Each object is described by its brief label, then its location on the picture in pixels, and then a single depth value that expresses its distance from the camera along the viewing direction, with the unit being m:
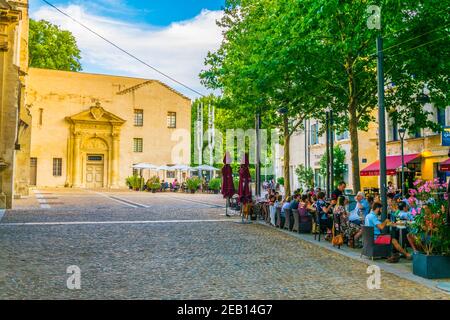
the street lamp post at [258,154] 20.09
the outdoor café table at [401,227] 9.86
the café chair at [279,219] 15.43
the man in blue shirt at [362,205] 12.28
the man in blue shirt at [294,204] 14.83
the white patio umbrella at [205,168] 46.22
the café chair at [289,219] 14.62
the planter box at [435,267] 7.79
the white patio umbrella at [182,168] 47.89
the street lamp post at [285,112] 21.02
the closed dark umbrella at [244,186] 17.56
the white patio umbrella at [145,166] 49.34
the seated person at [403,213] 10.62
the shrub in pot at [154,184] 43.48
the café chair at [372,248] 9.65
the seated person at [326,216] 12.95
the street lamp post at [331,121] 20.12
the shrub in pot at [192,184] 42.51
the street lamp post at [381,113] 10.94
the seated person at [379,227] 9.64
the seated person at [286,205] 15.09
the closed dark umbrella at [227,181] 18.30
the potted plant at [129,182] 49.95
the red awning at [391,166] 26.87
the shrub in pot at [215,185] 42.12
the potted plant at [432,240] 7.79
